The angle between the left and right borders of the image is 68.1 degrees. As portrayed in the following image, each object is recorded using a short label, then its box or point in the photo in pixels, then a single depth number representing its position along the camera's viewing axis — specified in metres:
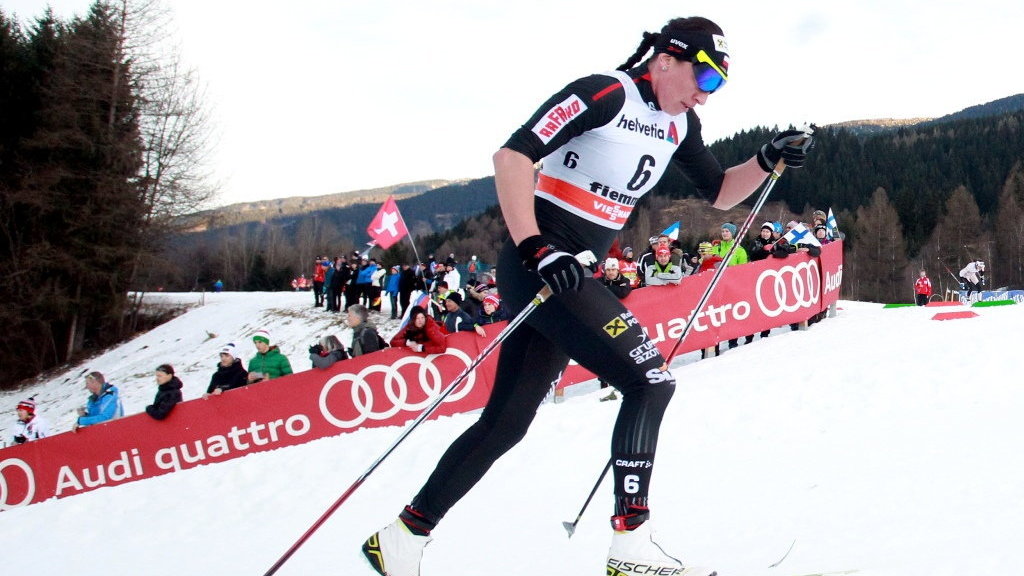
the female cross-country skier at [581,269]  2.54
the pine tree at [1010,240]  62.31
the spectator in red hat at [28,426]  9.52
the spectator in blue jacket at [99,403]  8.88
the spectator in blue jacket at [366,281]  20.66
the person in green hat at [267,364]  9.13
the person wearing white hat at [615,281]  9.42
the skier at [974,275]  22.47
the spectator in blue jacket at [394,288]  20.56
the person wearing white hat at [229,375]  9.04
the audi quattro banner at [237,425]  8.35
